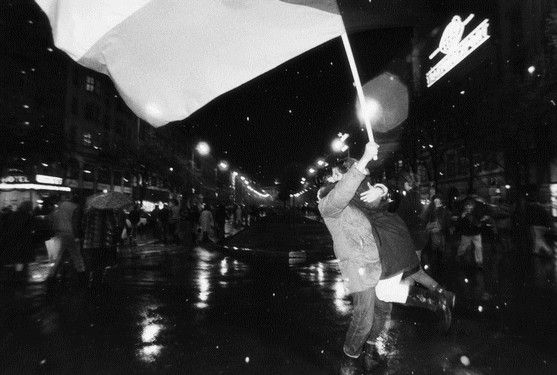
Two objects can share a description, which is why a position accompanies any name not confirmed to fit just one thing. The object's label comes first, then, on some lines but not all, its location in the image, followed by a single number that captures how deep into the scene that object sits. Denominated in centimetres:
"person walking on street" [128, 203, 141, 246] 2003
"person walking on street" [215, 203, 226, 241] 2144
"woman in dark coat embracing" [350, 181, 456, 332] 434
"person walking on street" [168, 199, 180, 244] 2104
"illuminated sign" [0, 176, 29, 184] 2884
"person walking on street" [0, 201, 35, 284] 1205
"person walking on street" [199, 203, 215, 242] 1950
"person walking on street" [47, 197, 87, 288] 848
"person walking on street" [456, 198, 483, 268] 1080
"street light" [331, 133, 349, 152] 2960
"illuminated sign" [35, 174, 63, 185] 3463
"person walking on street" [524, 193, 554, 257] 1215
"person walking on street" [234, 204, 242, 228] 3600
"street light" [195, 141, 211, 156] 2586
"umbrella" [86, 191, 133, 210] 915
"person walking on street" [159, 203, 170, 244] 2098
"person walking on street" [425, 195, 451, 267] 942
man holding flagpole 406
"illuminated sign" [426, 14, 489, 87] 3584
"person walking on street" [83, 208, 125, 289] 871
